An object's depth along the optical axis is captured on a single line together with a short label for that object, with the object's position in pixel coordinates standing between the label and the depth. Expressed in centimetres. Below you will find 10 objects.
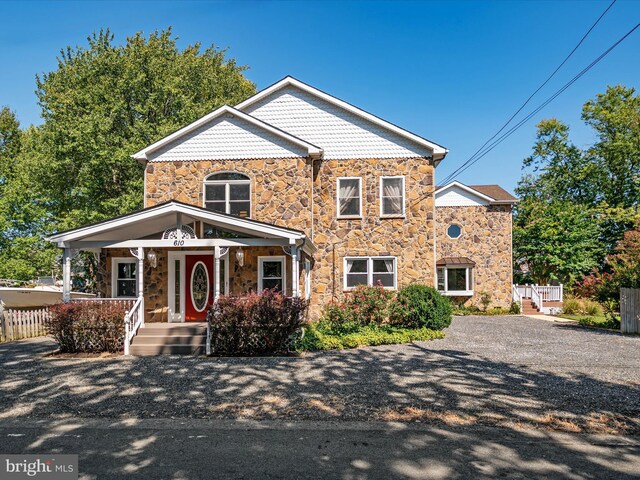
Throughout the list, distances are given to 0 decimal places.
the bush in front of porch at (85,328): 1152
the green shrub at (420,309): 1470
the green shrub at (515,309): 2531
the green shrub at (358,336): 1218
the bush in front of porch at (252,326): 1130
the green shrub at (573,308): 2475
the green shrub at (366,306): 1447
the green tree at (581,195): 3023
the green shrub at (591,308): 2334
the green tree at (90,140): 2367
